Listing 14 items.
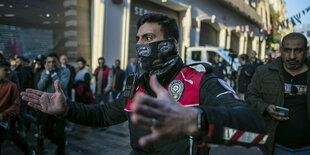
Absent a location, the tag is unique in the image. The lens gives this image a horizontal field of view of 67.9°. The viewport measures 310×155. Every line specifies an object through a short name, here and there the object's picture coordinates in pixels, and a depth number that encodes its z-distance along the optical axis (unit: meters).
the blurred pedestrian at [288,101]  2.32
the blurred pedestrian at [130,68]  8.24
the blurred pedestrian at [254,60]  6.93
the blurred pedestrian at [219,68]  8.16
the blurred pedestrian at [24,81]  5.29
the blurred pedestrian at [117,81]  7.33
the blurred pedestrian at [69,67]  5.56
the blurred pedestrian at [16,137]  3.54
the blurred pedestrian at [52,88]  3.86
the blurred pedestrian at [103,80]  7.00
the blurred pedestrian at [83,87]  5.89
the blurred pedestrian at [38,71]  5.49
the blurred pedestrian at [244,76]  6.44
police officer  0.84
